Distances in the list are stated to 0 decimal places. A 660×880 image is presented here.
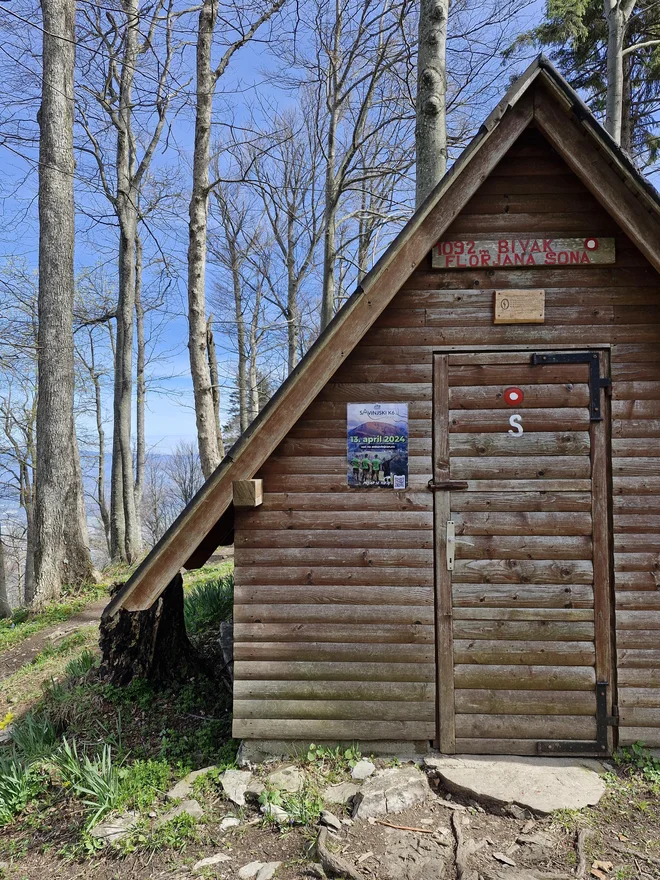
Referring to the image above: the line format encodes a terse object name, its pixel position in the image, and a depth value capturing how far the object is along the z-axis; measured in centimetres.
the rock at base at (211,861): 339
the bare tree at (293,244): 1991
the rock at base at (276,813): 366
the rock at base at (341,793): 376
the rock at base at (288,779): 386
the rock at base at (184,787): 394
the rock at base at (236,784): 384
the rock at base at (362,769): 394
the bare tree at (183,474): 4031
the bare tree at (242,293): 2203
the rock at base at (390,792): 366
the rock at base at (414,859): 321
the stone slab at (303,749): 412
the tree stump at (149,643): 554
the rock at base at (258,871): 326
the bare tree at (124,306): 1401
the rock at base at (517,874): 314
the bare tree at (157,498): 3387
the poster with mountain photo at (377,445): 421
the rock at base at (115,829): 367
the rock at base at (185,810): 373
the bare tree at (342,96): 1012
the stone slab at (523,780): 363
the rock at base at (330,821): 355
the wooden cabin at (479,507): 404
